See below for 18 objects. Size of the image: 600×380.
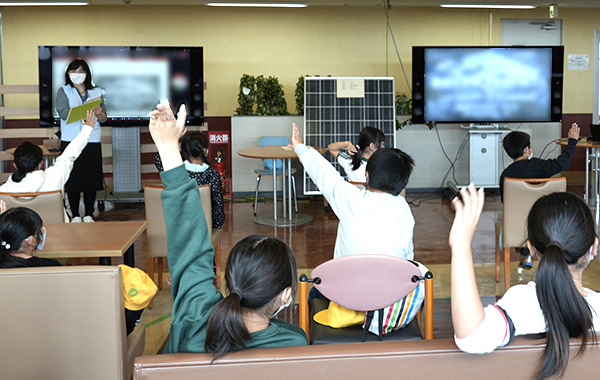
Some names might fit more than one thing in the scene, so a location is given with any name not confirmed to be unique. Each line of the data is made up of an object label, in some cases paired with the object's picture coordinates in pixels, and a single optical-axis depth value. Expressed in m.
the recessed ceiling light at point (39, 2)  7.22
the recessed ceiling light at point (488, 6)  7.86
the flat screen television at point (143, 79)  7.18
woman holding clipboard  5.82
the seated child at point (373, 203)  2.72
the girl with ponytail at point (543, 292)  1.34
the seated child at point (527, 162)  4.55
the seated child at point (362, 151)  4.74
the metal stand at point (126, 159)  7.31
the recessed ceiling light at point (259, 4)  7.52
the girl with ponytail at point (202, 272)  1.52
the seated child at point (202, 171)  4.43
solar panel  7.51
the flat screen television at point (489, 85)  7.66
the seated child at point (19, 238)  2.45
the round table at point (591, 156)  6.58
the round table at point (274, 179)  6.14
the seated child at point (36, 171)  4.23
